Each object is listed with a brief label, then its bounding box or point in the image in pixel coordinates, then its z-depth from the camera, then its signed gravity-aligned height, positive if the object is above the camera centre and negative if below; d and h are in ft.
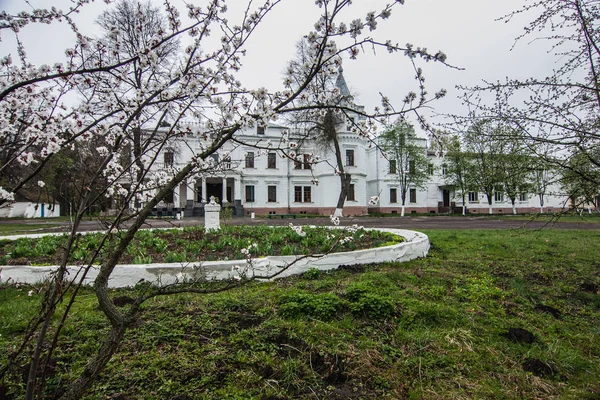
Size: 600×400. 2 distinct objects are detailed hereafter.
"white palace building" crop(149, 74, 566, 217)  110.22 +5.57
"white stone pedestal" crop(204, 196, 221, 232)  26.85 -0.74
